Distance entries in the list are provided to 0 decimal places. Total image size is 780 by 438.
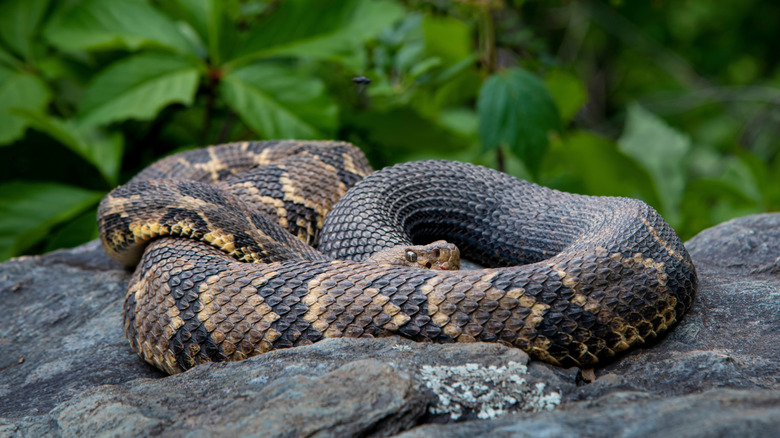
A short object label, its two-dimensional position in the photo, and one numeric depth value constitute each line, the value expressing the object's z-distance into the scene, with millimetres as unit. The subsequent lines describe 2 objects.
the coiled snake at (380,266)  4898
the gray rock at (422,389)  3713
